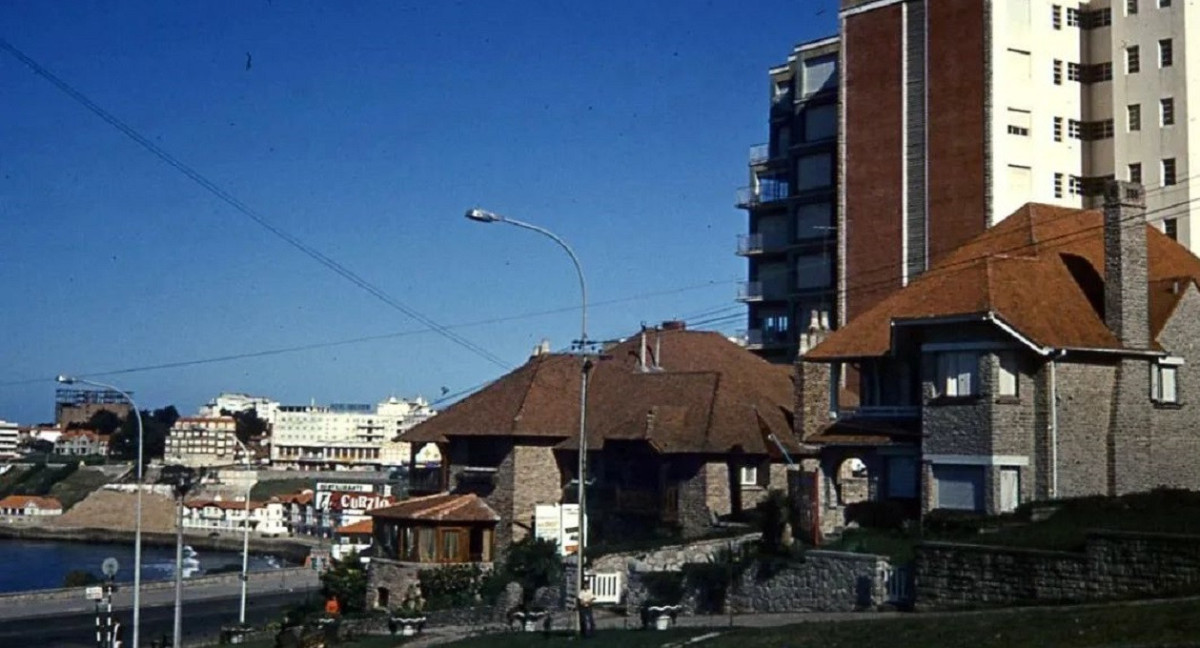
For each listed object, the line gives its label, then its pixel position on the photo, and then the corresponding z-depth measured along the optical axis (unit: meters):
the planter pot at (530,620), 35.66
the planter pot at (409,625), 39.79
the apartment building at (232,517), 160.50
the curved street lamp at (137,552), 39.12
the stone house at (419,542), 53.50
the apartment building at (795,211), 78.25
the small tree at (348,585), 54.94
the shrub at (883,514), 39.91
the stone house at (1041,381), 37.38
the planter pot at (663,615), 31.09
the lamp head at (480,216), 32.53
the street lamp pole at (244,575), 59.16
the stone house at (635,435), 51.06
